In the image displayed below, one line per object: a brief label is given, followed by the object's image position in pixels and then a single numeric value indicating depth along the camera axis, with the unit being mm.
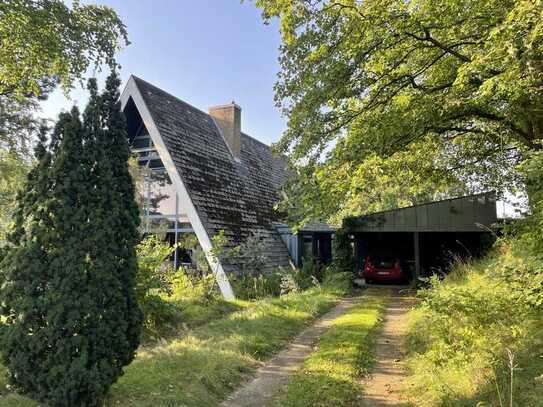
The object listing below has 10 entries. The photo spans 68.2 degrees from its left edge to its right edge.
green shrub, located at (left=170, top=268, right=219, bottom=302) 10789
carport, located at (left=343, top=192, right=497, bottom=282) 14891
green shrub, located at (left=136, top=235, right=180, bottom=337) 7679
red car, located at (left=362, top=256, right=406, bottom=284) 16898
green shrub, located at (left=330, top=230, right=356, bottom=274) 16516
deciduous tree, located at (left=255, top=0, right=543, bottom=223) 7898
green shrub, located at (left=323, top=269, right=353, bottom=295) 13891
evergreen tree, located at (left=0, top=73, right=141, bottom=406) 3906
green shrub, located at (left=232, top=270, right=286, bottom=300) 12316
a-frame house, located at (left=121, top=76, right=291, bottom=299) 13383
